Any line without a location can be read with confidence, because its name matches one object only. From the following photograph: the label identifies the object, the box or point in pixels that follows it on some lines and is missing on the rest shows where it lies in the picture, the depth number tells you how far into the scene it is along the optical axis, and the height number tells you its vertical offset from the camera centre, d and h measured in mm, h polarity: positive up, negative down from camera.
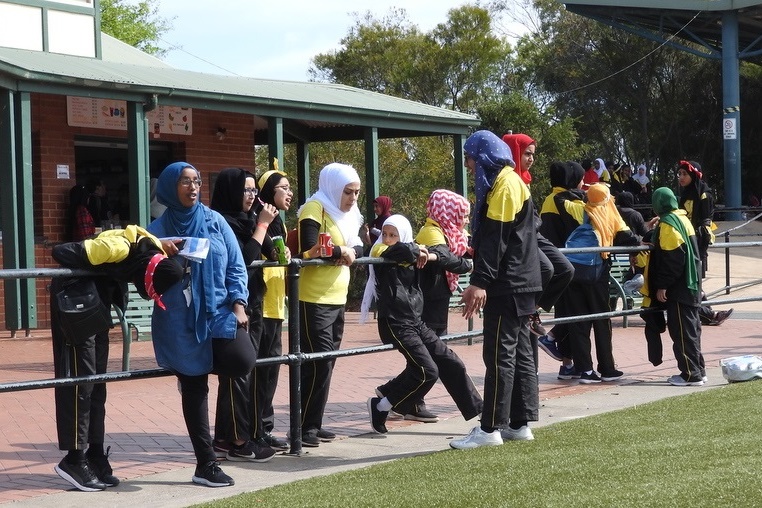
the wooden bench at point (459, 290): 22324 -1318
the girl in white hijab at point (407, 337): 11416 -966
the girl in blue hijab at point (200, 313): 9095 -628
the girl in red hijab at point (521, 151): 12274 +194
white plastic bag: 14371 -1519
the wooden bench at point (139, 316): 18528 -1294
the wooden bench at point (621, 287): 21067 -1317
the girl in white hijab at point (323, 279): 10999 -570
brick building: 20572 +956
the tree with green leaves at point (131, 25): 80982 +7491
